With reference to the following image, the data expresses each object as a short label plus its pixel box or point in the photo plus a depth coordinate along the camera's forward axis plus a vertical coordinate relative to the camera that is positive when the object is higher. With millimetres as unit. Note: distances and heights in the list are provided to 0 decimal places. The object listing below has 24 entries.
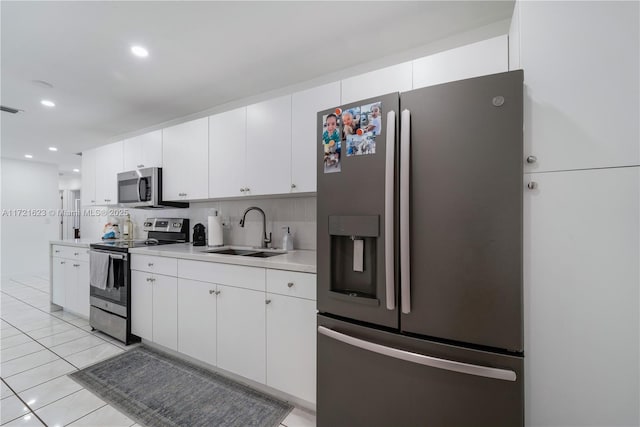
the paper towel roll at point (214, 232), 2566 -192
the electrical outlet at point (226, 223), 2765 -110
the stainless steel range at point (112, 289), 2439 -756
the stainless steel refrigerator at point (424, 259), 914 -187
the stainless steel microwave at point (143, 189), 2754 +265
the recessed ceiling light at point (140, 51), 1871 +1215
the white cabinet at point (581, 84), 915 +491
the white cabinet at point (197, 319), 1908 -830
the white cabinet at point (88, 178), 3539 +494
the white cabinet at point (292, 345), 1518 -820
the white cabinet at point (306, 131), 1837 +615
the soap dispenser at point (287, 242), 2277 -261
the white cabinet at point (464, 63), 1354 +840
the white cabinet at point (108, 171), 3213 +554
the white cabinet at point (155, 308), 2137 -842
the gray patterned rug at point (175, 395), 1546 -1248
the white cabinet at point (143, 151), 2814 +713
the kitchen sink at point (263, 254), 2292 -377
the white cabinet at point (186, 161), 2467 +531
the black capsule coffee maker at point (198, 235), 2664 -232
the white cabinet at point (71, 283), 2895 -846
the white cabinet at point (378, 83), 1564 +839
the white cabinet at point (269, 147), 1999 +538
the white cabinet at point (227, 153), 2229 +545
